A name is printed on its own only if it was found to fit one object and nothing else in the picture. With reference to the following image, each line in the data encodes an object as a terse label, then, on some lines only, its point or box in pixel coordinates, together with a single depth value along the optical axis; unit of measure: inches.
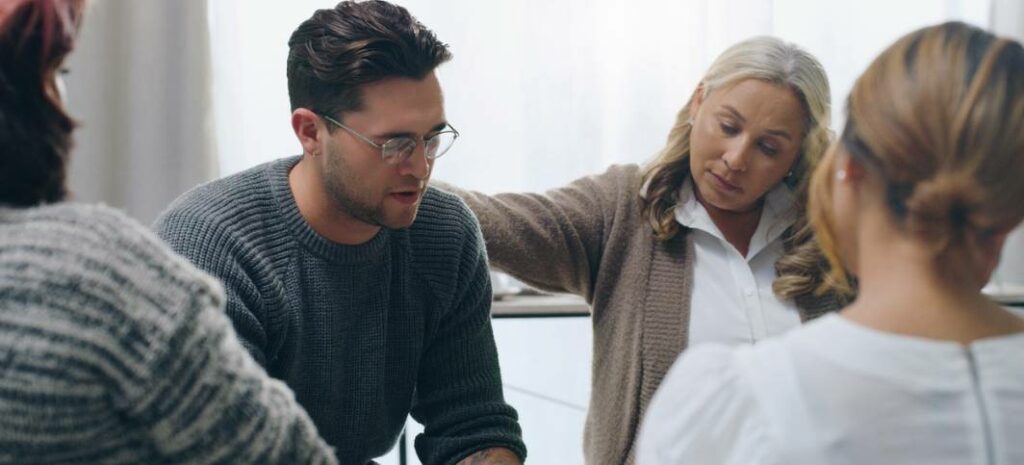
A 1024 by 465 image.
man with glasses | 63.1
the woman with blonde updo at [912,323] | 34.6
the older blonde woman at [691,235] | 73.2
